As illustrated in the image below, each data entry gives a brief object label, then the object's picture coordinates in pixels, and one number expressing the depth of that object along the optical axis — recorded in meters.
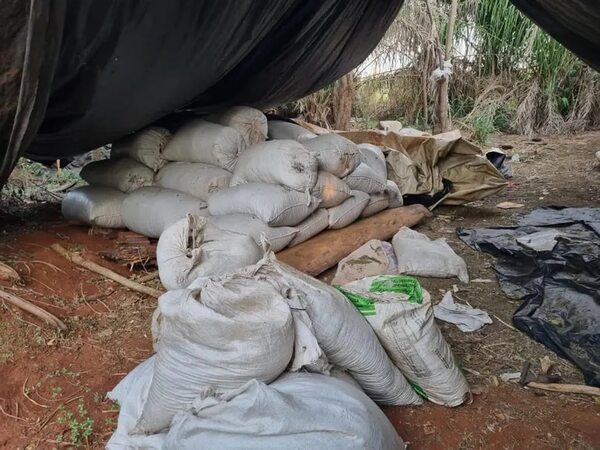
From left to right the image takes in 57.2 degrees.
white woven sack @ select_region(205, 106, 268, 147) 3.41
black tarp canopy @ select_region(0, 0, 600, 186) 2.03
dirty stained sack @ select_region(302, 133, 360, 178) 3.16
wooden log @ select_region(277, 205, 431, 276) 2.93
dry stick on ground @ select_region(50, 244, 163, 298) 2.68
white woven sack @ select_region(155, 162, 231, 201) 3.22
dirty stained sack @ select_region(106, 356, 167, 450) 1.56
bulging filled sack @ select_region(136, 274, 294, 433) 1.47
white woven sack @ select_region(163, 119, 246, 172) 3.26
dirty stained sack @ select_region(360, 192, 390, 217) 3.47
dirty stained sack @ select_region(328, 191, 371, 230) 3.18
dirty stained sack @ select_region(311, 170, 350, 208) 3.05
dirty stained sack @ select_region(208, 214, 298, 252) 2.72
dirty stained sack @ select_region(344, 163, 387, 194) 3.34
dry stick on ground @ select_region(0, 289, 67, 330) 2.27
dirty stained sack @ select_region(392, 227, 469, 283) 2.92
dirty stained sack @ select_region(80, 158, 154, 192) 3.47
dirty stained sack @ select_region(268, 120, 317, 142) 3.68
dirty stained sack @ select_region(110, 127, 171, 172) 3.47
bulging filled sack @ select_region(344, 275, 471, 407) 1.83
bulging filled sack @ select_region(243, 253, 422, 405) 1.67
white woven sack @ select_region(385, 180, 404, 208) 3.68
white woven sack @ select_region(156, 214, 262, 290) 2.12
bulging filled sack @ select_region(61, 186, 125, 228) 3.34
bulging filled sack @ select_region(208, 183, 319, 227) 2.80
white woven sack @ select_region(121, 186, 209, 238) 3.05
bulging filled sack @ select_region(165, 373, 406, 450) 1.31
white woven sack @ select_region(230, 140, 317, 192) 2.91
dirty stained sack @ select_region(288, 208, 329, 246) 3.01
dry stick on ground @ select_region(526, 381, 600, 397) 2.00
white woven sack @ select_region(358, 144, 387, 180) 3.67
